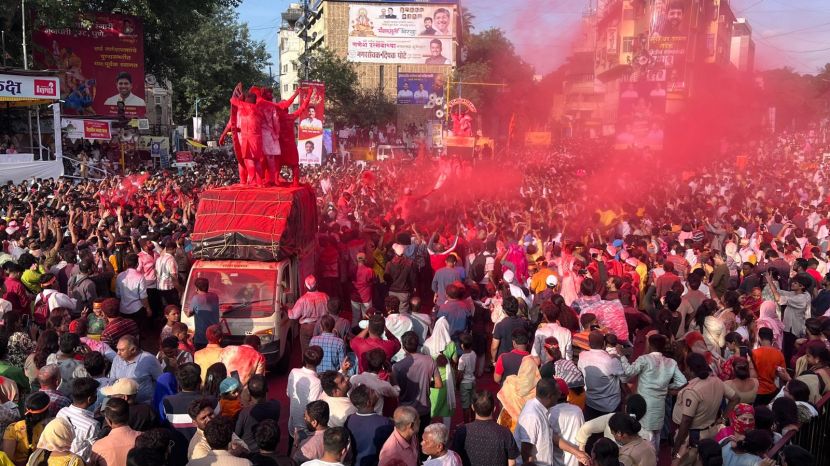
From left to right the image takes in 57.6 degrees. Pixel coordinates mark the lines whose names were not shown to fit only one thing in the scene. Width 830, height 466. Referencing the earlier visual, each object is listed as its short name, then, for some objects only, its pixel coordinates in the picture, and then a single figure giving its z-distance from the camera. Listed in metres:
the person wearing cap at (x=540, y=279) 10.55
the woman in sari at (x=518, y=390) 6.40
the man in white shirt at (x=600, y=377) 6.96
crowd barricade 6.37
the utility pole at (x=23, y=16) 31.98
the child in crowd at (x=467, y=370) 7.62
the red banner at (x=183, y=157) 34.22
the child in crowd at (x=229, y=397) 6.30
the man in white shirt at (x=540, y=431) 5.75
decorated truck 9.72
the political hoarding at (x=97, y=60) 37.84
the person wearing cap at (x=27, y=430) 5.44
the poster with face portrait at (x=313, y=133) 20.34
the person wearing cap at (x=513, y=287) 9.76
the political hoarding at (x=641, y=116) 36.69
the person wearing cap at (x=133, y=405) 5.68
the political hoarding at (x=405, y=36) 61.06
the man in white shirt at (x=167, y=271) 11.20
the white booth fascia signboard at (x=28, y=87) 27.66
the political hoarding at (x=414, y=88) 53.84
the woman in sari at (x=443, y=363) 7.19
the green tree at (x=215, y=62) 49.12
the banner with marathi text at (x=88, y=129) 32.31
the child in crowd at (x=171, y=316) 8.31
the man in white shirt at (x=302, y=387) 6.59
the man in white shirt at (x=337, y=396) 6.06
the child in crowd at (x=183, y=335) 7.62
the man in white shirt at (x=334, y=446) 4.93
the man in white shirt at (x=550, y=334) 7.73
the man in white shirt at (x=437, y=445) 5.04
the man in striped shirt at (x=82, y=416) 5.38
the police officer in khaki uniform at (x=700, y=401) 6.57
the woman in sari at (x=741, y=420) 5.76
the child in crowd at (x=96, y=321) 8.06
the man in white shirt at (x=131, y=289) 10.55
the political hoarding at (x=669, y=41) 38.62
